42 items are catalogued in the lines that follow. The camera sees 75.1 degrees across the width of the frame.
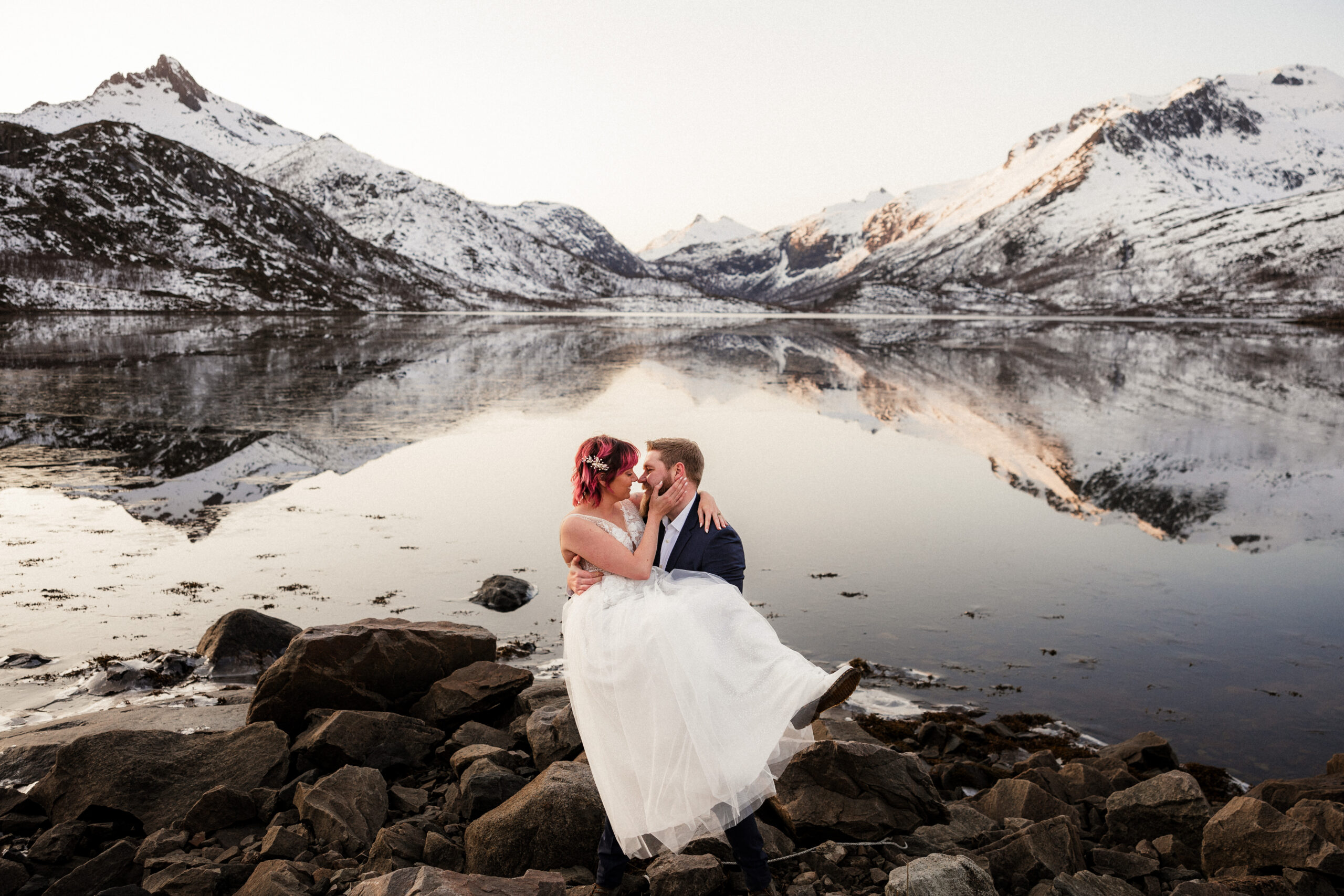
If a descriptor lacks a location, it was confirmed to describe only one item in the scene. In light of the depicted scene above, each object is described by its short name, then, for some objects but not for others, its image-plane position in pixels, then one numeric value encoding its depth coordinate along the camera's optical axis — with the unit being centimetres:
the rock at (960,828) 620
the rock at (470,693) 836
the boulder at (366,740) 732
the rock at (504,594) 1176
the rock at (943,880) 509
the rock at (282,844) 577
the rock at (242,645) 973
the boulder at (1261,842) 559
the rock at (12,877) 539
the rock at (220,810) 620
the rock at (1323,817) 596
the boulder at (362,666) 820
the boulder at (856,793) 627
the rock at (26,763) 687
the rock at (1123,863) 594
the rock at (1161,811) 640
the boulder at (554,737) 729
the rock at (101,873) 537
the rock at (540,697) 838
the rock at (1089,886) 534
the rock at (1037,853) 560
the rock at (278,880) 516
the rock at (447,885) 466
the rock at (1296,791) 679
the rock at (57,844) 575
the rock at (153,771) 641
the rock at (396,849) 558
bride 494
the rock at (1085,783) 710
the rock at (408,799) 671
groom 533
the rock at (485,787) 653
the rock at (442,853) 591
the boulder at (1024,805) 667
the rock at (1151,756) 762
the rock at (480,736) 781
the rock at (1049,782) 708
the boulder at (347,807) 598
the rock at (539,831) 586
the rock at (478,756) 717
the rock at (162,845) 579
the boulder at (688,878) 538
